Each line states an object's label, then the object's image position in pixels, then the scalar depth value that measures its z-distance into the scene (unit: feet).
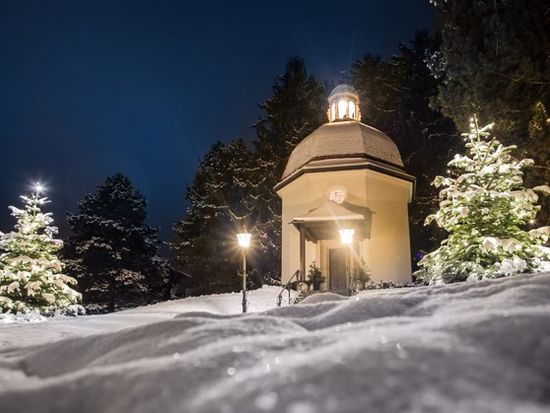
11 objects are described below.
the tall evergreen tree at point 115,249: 83.97
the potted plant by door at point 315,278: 55.42
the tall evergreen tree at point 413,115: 90.89
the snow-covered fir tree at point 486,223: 29.60
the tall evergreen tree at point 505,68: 37.73
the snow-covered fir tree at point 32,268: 39.01
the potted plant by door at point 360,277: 53.98
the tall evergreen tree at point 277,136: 99.14
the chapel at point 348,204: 60.13
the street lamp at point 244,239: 42.47
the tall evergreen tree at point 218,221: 103.60
